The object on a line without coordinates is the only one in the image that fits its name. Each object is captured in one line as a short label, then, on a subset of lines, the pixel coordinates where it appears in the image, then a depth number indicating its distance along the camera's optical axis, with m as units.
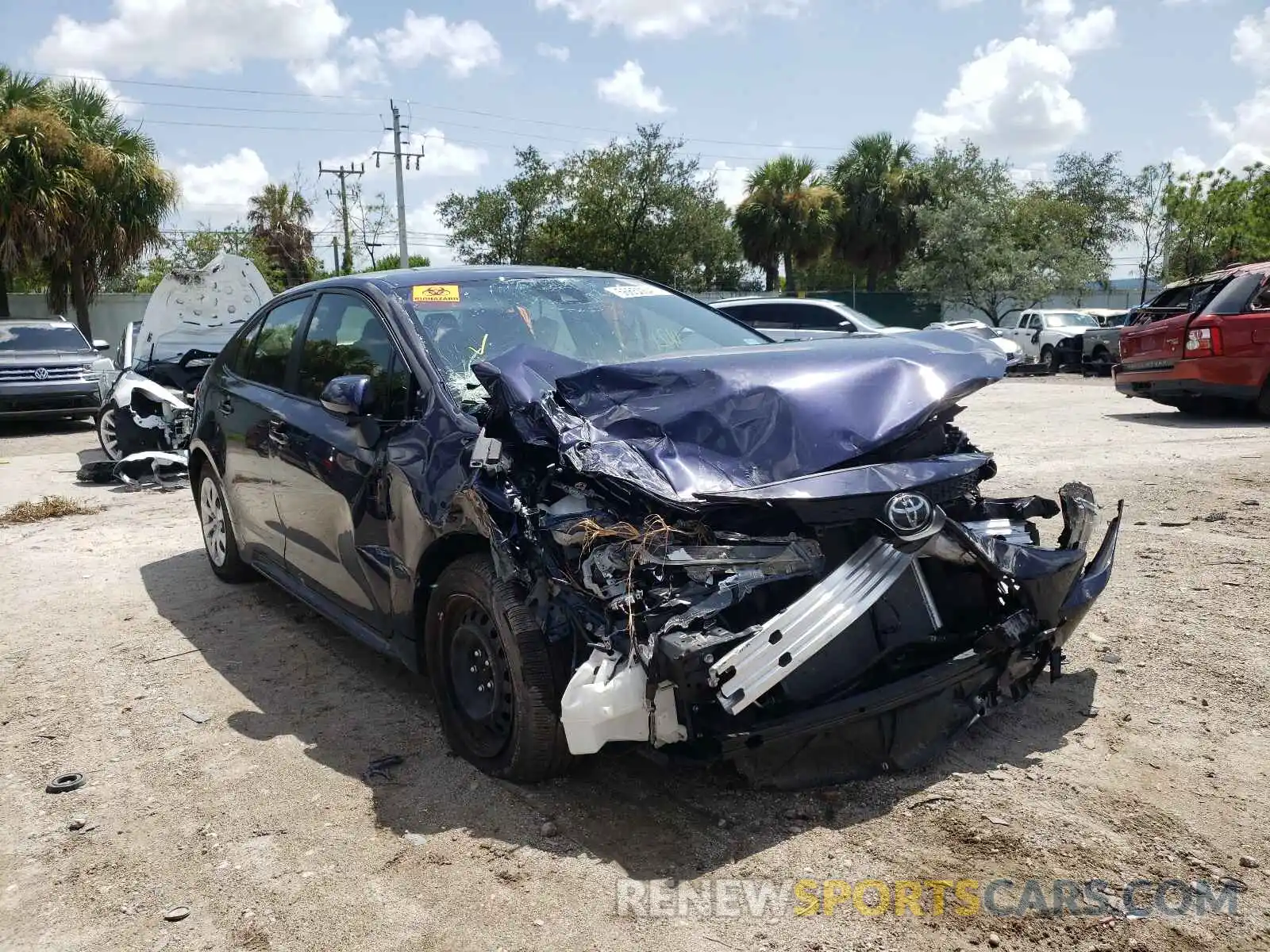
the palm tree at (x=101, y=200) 21.55
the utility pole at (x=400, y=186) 36.31
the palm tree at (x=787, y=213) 37.09
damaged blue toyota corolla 2.88
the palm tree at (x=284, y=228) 43.81
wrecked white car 10.71
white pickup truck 23.52
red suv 10.95
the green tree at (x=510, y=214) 37.34
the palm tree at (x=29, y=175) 20.50
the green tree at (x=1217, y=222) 28.23
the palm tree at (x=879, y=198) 38.06
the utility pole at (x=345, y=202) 47.31
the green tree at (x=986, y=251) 33.75
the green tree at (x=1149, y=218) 43.16
